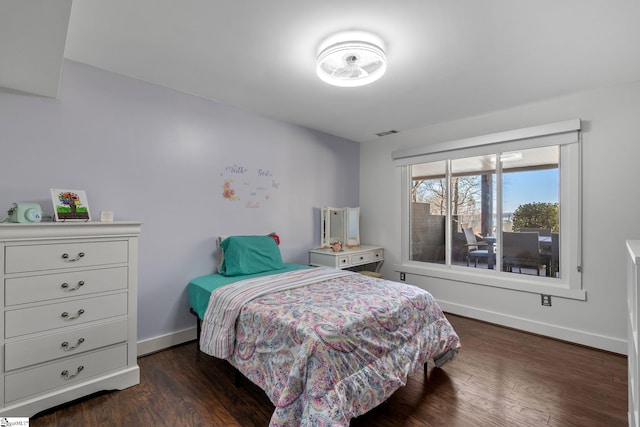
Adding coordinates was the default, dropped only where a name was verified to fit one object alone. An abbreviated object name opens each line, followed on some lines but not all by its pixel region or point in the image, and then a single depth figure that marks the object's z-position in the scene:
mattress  2.47
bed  1.48
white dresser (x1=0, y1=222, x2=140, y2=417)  1.70
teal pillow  2.83
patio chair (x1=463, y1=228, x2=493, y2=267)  3.53
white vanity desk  3.62
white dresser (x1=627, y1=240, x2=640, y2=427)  1.00
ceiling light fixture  1.91
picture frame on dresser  1.96
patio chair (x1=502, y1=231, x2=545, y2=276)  3.18
